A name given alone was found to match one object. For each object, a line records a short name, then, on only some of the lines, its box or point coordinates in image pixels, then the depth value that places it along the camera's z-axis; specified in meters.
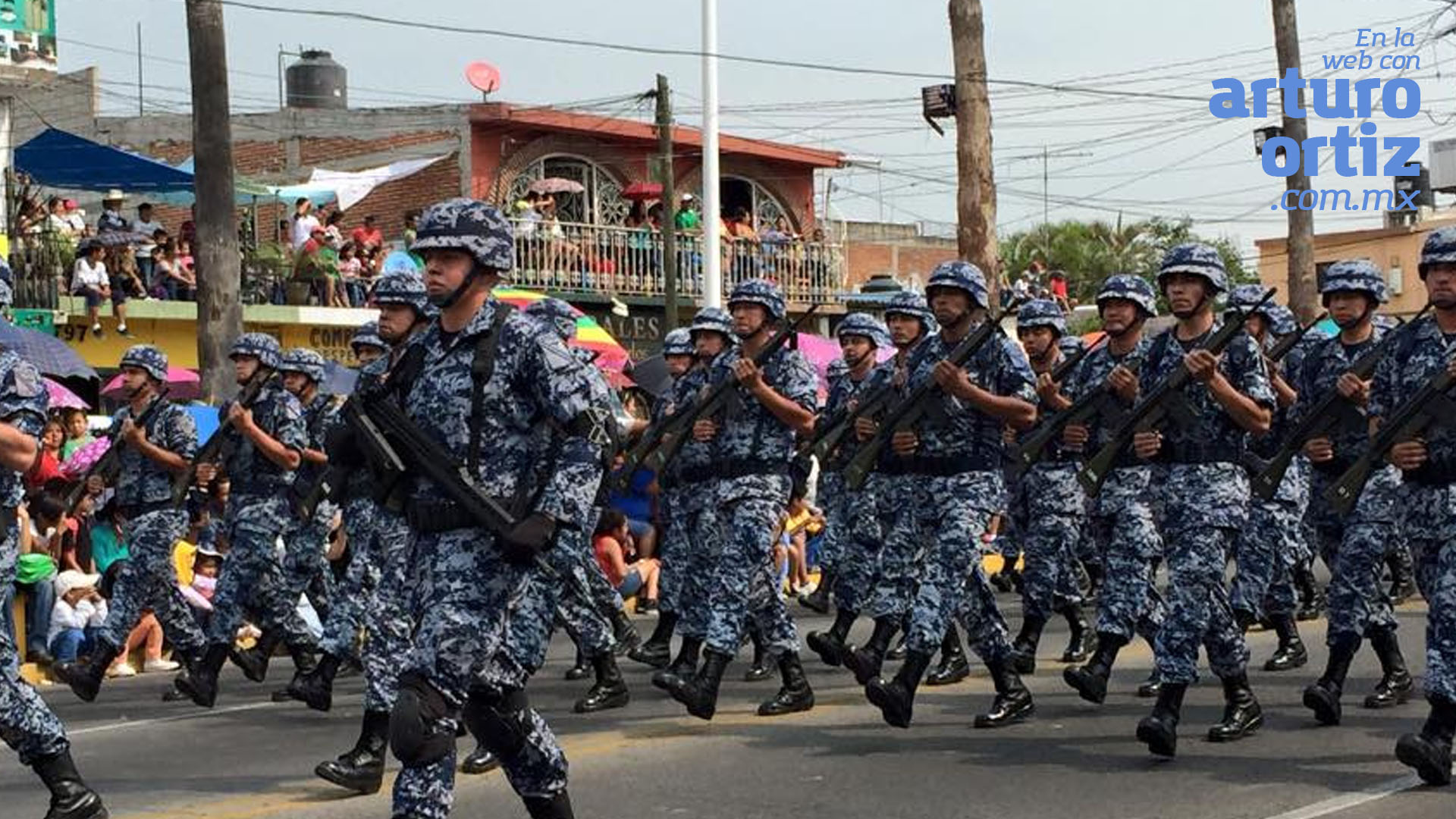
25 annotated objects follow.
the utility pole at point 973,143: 21.69
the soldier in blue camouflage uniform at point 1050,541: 11.73
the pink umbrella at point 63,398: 15.38
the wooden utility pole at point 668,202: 29.45
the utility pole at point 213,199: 18.00
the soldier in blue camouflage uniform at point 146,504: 11.73
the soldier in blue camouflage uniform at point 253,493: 11.48
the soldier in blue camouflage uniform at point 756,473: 10.57
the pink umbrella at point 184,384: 23.45
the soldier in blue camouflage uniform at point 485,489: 6.38
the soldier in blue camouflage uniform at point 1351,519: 9.63
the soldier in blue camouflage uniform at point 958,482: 9.74
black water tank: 37.91
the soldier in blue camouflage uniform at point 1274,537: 10.98
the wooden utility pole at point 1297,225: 28.27
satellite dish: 33.72
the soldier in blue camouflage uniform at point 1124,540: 9.98
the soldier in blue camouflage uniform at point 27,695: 7.65
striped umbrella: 18.39
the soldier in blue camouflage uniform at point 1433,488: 8.09
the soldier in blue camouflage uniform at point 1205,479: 9.01
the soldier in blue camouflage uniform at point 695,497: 11.30
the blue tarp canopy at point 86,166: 22.86
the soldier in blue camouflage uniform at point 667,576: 12.47
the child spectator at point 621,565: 16.11
